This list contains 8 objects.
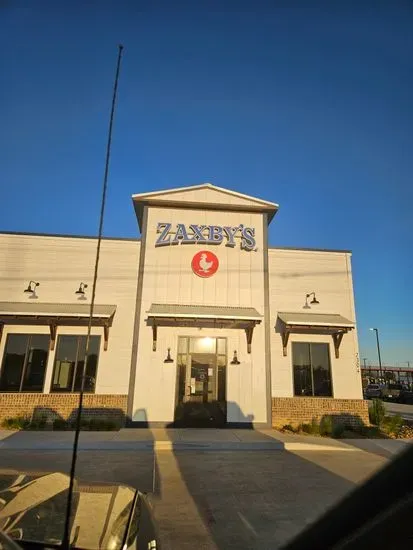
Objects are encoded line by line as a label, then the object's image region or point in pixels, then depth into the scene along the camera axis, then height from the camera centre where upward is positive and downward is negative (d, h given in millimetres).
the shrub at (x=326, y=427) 11891 -1406
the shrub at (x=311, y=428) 12048 -1485
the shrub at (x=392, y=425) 12573 -1409
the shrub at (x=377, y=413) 13639 -1061
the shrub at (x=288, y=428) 12418 -1543
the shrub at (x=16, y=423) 11797 -1507
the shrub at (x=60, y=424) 11953 -1524
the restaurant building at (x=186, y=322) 12758 +2040
